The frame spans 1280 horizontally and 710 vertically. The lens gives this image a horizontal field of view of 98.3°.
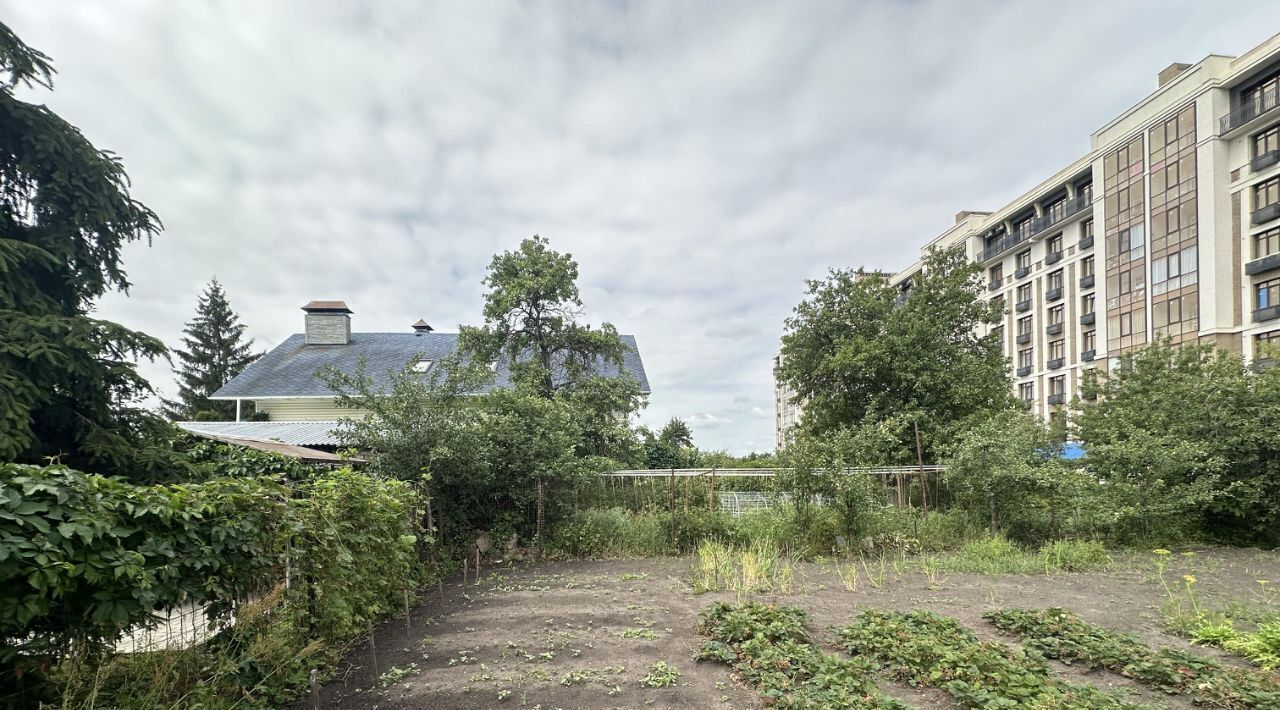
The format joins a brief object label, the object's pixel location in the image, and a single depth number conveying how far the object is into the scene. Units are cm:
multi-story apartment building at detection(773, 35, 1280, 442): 2200
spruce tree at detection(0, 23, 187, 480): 531
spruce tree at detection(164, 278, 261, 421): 2692
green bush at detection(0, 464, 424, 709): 203
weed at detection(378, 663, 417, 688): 371
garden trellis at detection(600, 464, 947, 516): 952
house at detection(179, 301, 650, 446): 1972
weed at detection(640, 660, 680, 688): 359
